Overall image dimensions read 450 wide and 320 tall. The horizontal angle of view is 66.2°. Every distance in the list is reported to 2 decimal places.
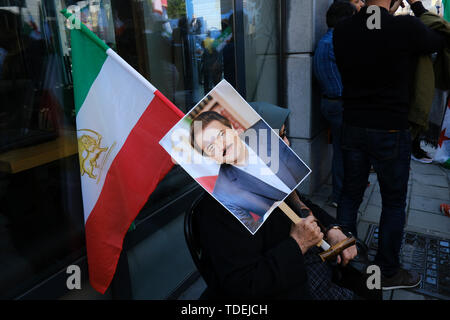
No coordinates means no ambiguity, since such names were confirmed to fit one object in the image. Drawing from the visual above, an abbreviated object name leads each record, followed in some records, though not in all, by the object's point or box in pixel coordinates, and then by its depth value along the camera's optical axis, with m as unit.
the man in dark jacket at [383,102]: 2.29
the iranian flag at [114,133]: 1.43
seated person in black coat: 1.32
